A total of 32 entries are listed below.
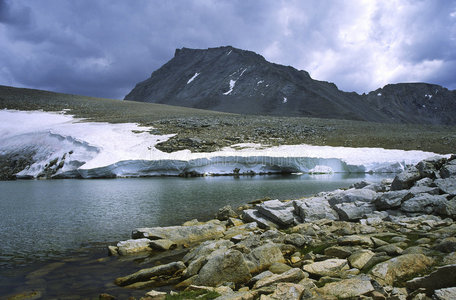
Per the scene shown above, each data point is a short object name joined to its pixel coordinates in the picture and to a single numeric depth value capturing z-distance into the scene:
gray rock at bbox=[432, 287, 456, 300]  3.15
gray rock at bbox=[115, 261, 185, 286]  5.68
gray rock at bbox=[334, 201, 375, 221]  9.04
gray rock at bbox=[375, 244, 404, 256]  5.19
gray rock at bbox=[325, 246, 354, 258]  5.52
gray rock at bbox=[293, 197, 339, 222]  9.29
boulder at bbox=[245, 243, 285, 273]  5.71
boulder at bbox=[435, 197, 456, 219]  7.82
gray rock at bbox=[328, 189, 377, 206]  10.15
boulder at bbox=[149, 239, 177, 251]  7.78
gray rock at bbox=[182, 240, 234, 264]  6.53
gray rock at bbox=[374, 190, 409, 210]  9.07
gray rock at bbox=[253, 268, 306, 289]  4.46
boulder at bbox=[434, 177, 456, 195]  8.77
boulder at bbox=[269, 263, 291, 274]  5.38
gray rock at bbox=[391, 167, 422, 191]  10.51
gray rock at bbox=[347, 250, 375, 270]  4.98
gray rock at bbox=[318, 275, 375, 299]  3.79
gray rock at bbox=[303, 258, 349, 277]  4.86
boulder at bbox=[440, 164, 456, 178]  9.58
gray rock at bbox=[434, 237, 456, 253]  4.90
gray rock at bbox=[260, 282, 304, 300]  3.78
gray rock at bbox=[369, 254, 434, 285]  4.24
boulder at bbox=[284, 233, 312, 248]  6.86
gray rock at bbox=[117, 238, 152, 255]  7.50
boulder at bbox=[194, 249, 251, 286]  5.19
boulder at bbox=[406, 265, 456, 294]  3.42
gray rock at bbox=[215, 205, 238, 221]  10.87
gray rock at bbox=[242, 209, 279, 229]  9.29
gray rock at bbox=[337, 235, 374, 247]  5.94
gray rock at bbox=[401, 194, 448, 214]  8.28
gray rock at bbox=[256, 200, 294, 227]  9.27
